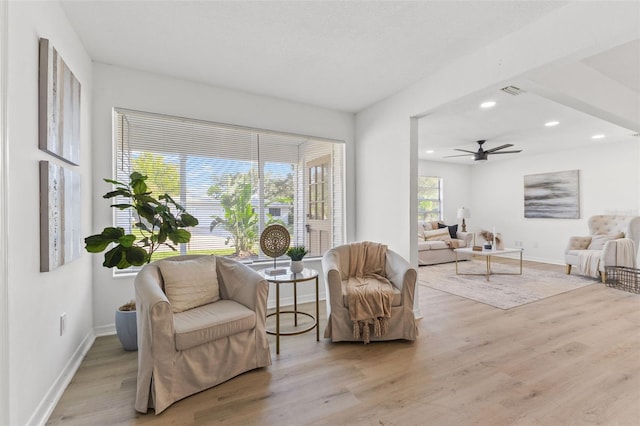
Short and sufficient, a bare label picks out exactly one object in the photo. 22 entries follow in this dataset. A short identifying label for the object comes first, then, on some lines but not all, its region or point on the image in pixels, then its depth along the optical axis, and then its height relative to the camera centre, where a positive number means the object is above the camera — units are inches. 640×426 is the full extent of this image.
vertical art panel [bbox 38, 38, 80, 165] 67.9 +26.8
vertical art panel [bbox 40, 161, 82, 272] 67.7 -0.7
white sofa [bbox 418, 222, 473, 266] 251.0 -26.7
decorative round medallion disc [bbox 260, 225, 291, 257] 109.2 -10.4
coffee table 198.7 -27.6
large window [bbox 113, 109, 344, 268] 117.8 +16.1
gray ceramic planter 95.3 -37.1
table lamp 280.1 -0.7
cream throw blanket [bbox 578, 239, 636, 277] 184.7 -29.1
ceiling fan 209.8 +41.0
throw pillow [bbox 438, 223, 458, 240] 277.8 -17.5
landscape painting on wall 246.2 +14.6
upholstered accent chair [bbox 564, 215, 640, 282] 184.7 -22.3
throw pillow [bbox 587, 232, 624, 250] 198.8 -18.6
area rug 155.2 -43.9
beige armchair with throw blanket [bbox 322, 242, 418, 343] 99.7 -32.1
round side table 97.0 -22.4
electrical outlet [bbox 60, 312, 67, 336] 78.7 -29.2
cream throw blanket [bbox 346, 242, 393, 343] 99.3 -31.3
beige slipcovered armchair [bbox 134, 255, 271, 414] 69.3 -28.5
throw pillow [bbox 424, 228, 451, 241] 267.7 -20.6
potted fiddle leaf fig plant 84.9 -7.7
